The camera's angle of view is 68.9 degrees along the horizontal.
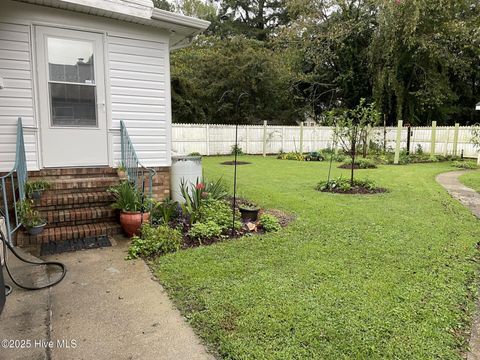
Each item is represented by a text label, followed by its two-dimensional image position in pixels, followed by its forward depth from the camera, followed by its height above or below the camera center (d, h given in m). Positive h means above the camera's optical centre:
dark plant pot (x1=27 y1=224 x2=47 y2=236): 4.29 -1.19
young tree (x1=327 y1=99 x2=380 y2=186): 9.37 +0.33
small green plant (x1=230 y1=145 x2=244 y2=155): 17.09 -0.85
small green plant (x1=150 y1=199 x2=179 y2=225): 4.82 -1.09
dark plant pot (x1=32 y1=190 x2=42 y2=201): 4.64 -0.83
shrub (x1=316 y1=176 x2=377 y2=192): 7.59 -1.11
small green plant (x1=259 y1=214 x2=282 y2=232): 4.79 -1.24
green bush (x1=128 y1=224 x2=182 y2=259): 4.02 -1.28
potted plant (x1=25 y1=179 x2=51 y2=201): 4.62 -0.74
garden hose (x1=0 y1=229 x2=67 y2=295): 3.14 -1.40
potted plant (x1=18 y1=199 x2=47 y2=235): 4.26 -1.06
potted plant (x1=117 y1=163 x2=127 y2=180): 5.29 -0.60
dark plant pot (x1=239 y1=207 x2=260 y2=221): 5.18 -1.19
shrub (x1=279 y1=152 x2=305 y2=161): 15.10 -0.99
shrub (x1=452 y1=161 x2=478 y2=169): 12.19 -1.04
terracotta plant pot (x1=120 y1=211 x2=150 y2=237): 4.50 -1.13
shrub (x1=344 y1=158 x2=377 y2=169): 11.84 -1.00
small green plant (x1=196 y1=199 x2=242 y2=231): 4.76 -1.13
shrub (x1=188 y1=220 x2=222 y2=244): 4.43 -1.24
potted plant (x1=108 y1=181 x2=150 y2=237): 4.50 -0.98
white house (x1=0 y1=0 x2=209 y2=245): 4.82 +0.70
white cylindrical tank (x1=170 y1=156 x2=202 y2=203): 5.81 -0.68
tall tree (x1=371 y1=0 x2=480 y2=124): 16.06 +4.00
